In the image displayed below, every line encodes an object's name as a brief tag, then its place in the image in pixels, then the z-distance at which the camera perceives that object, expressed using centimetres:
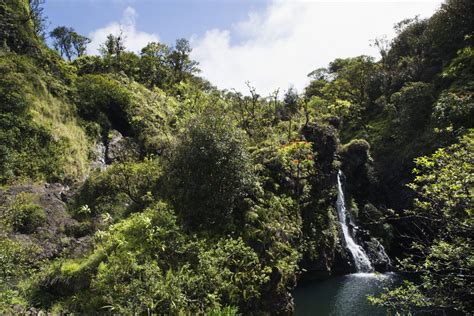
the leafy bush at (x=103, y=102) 3409
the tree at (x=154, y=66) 4869
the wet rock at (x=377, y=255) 2973
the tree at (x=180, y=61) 5431
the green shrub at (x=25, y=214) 2081
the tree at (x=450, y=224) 785
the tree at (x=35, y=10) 3595
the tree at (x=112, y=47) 4691
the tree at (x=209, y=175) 1495
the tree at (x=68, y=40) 7425
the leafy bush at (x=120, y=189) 1752
